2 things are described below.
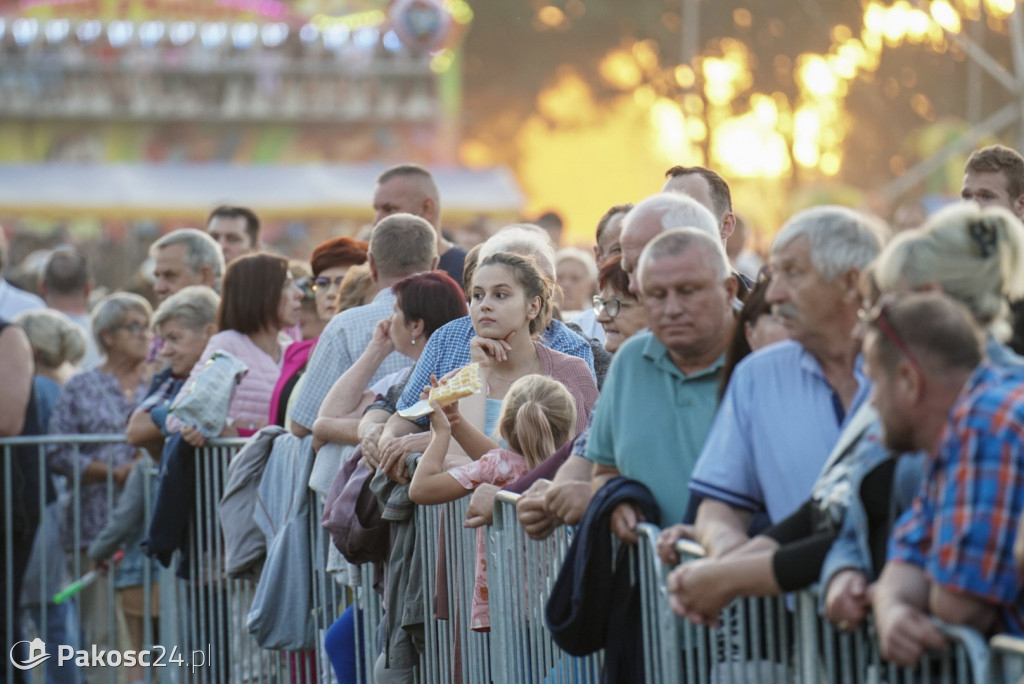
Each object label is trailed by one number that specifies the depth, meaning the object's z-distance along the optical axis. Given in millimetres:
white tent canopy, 66812
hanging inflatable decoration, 74750
